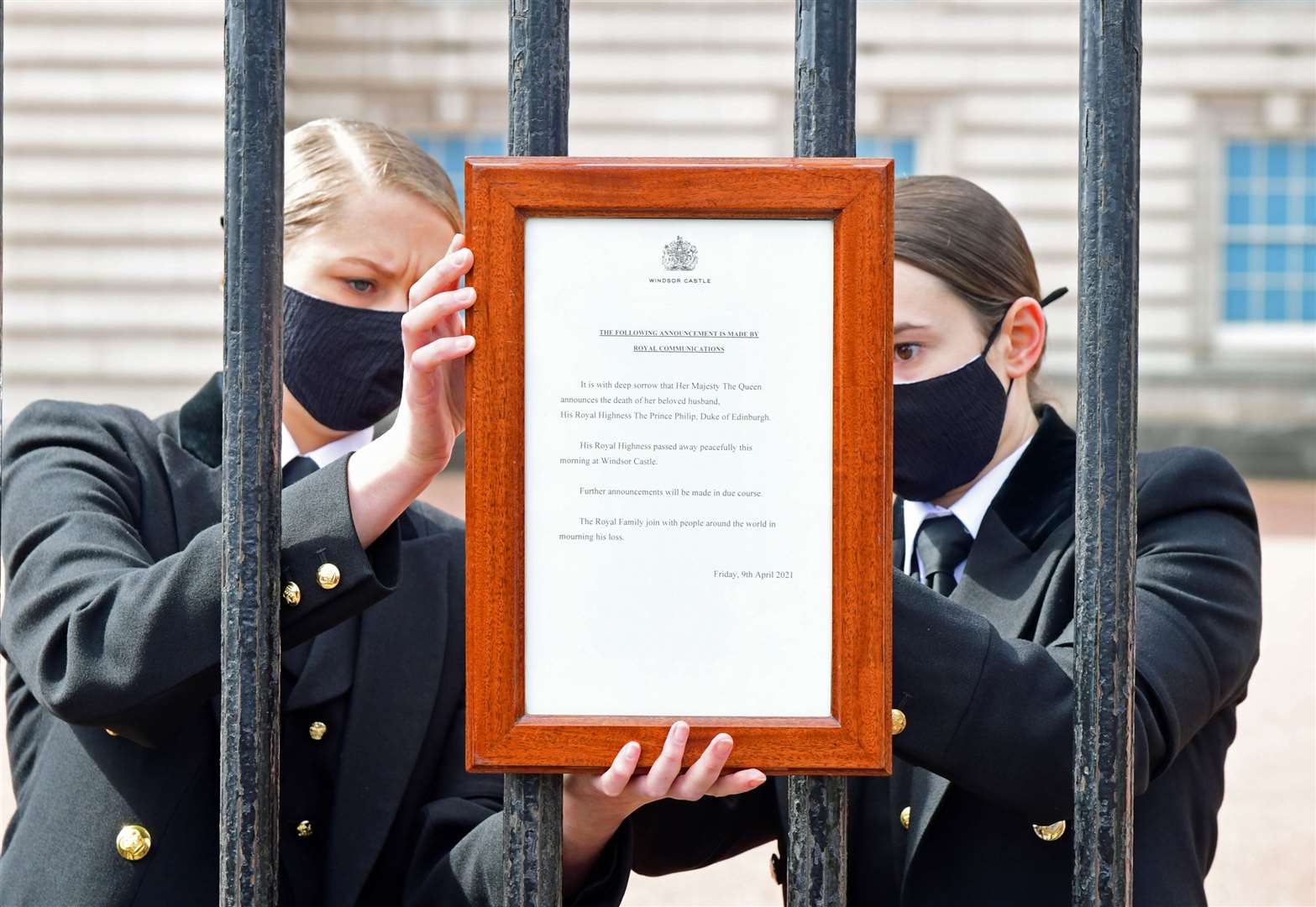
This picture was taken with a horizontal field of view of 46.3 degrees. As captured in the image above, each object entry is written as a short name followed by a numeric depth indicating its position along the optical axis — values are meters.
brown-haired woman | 1.68
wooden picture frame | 1.37
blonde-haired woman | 1.58
